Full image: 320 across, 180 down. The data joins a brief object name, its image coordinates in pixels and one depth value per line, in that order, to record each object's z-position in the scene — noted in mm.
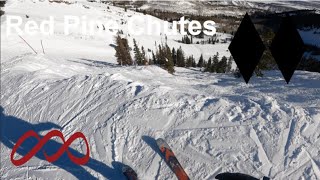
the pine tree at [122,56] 24696
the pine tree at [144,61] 24847
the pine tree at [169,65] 19677
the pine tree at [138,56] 24773
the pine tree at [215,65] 24444
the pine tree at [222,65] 24667
